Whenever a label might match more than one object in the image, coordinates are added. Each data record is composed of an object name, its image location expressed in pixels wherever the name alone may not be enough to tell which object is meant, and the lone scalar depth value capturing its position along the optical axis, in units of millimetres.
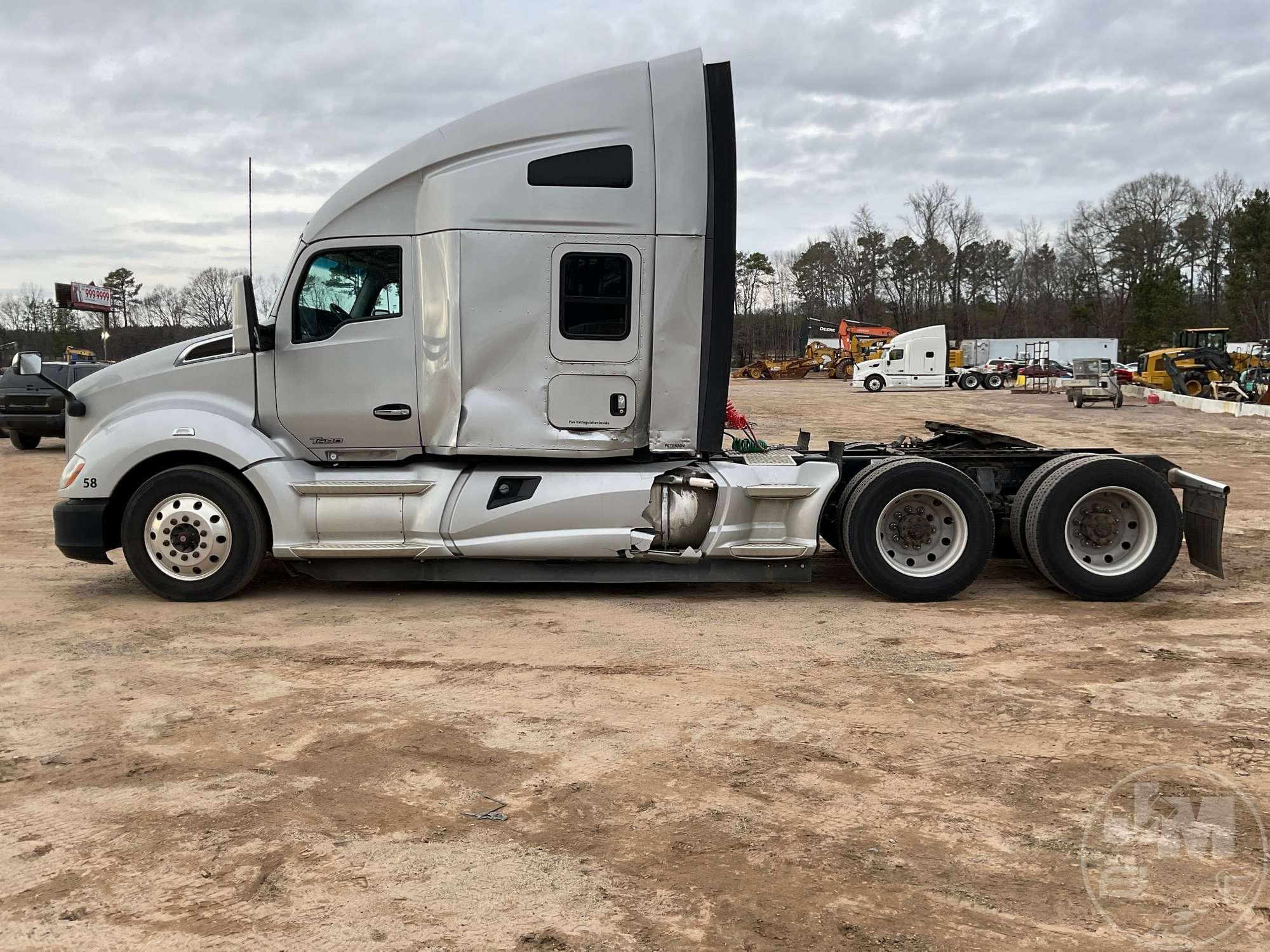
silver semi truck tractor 7145
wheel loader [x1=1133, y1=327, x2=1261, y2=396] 37375
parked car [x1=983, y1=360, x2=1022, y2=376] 49969
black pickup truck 17953
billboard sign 60625
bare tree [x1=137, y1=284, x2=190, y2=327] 73875
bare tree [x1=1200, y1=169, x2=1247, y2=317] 74312
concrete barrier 26859
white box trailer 59750
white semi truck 46469
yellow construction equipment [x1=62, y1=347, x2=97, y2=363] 29675
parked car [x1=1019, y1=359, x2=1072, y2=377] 44350
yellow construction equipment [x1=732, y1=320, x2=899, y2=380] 59812
